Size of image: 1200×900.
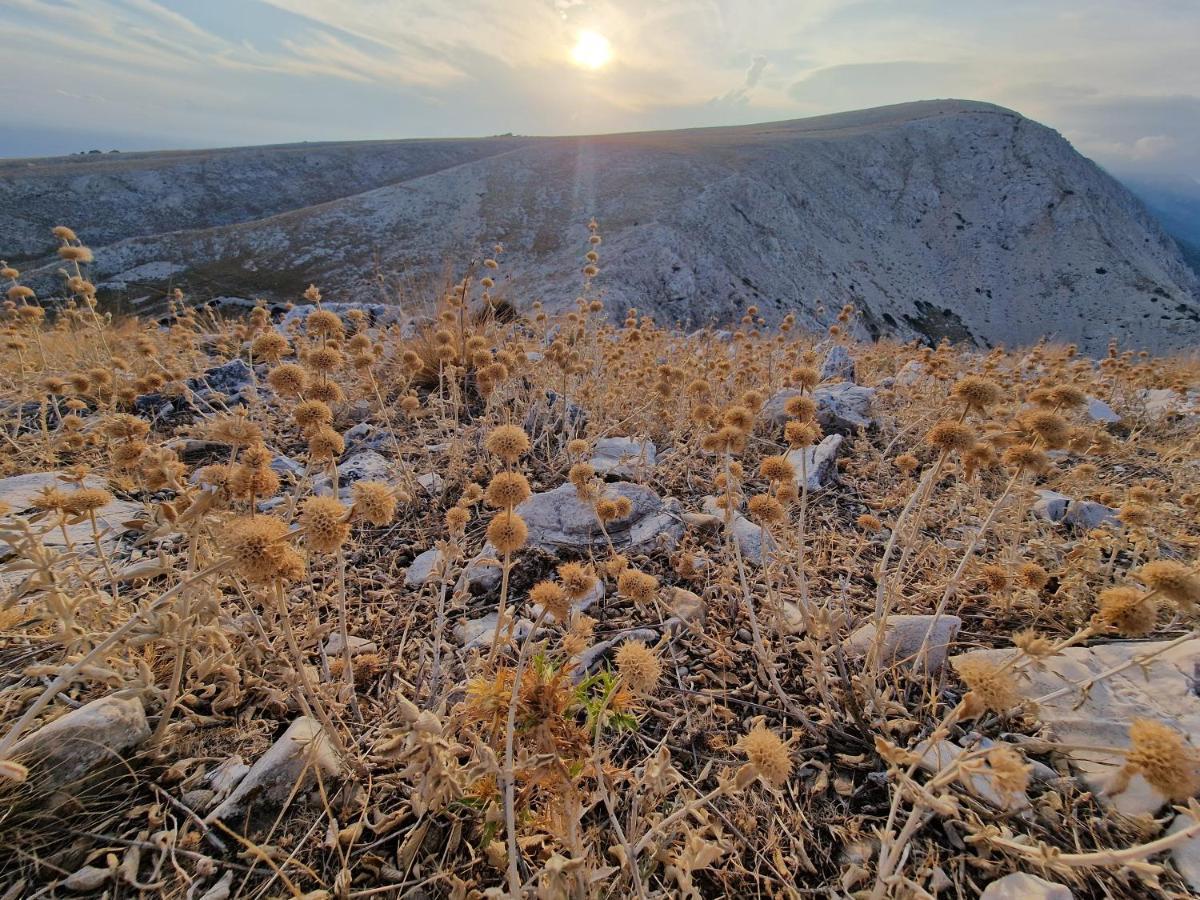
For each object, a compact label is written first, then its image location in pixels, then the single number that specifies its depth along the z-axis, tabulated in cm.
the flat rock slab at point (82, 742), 40
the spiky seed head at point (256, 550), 35
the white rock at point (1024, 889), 38
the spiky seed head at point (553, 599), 39
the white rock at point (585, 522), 74
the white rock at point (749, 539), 74
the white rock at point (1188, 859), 40
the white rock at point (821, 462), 95
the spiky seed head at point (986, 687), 36
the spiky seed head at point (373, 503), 40
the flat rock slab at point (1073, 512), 84
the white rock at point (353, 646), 57
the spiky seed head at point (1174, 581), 37
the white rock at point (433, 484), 87
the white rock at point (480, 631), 59
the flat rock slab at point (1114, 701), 46
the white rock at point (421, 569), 68
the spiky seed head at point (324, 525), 37
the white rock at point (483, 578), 68
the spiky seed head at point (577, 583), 41
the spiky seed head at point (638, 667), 40
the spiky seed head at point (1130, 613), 38
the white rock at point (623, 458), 92
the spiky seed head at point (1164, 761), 32
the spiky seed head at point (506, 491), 42
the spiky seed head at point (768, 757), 35
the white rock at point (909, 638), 57
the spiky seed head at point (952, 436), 51
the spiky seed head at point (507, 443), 45
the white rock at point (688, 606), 61
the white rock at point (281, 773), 42
